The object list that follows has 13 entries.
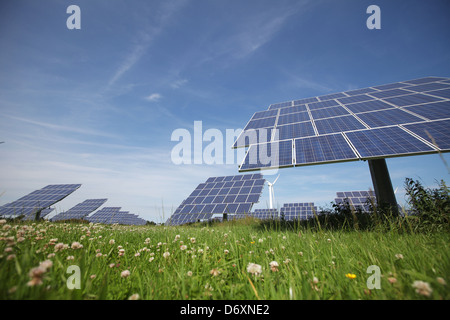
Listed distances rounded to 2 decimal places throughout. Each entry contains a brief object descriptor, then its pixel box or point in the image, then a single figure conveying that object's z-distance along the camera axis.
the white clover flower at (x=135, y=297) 1.76
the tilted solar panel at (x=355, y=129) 6.36
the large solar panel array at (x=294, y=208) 30.33
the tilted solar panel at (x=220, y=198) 16.48
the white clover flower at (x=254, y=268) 2.08
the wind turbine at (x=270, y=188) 22.77
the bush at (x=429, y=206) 5.83
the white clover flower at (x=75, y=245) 2.80
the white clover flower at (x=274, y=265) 2.24
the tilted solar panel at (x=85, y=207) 26.42
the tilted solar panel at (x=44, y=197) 21.06
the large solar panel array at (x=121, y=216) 33.36
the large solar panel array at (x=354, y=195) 25.08
